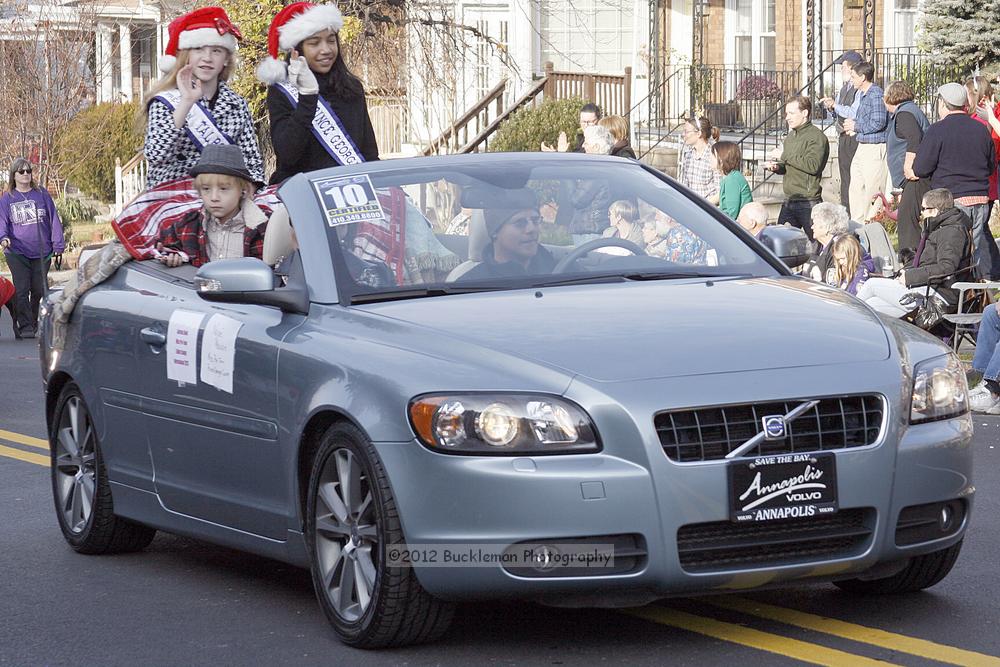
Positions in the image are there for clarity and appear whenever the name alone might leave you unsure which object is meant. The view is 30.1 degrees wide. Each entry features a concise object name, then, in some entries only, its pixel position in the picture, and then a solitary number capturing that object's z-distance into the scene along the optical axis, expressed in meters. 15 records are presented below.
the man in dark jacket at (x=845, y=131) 18.42
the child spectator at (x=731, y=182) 15.81
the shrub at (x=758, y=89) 28.08
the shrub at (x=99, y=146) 38.38
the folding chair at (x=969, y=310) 12.52
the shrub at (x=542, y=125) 27.94
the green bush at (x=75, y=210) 34.00
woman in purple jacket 20.08
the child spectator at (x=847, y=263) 12.69
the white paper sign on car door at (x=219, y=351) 6.29
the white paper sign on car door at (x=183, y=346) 6.55
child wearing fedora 7.59
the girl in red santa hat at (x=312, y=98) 8.76
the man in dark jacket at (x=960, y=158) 14.85
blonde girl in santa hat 8.50
